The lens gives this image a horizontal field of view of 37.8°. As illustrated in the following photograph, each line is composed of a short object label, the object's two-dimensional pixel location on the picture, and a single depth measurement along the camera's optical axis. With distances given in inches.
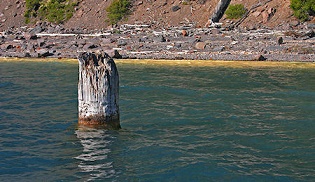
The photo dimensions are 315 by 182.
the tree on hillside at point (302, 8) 1633.9
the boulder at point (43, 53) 1486.2
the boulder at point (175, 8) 2089.1
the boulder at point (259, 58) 1229.7
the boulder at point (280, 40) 1338.6
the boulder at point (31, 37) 1809.8
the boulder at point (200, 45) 1405.6
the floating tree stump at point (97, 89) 429.7
